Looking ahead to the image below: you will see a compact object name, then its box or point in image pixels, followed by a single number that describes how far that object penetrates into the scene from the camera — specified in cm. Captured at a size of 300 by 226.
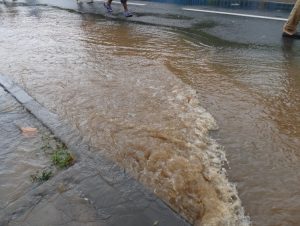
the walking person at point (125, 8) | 1012
